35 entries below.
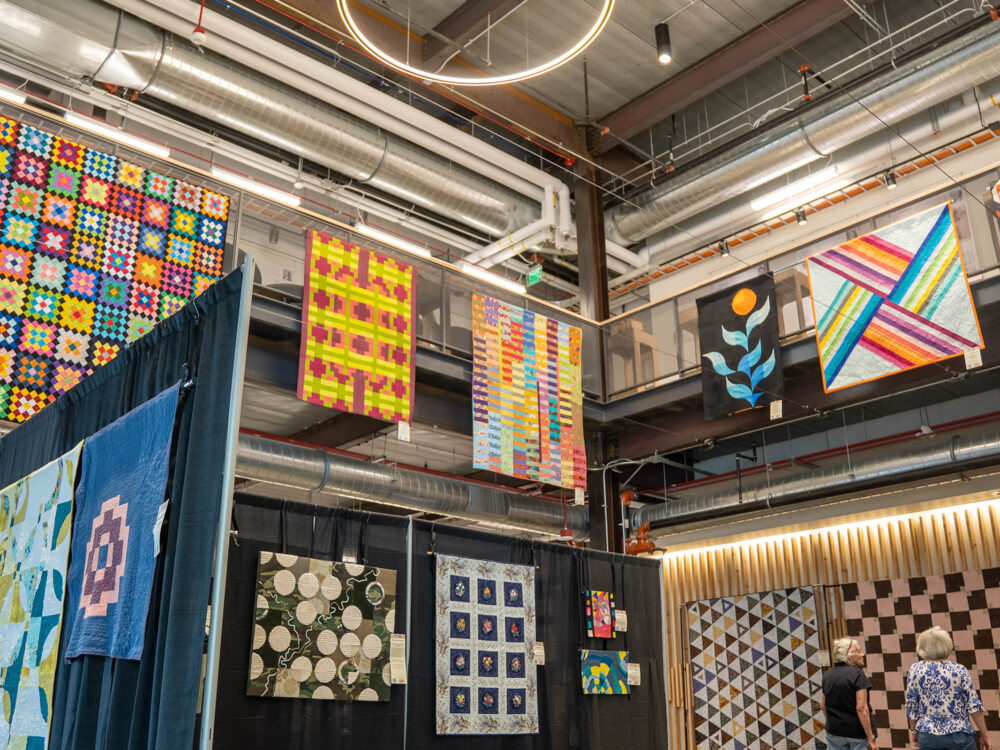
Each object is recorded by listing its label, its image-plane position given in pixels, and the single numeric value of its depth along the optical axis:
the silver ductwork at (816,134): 10.36
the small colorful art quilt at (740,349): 9.20
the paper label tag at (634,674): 7.71
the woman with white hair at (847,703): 6.68
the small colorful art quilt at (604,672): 7.31
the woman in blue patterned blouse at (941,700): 5.93
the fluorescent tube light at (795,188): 11.64
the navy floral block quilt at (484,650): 6.45
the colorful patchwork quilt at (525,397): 9.46
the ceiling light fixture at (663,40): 10.09
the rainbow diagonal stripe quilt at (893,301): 7.92
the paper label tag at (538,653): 7.03
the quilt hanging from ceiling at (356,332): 8.23
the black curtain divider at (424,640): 5.41
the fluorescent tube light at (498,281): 10.19
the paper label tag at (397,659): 6.07
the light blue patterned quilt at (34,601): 4.23
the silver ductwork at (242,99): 8.93
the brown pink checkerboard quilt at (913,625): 10.18
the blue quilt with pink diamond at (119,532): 3.56
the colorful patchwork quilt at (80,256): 7.33
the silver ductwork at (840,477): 10.30
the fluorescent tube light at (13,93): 9.26
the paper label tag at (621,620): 7.67
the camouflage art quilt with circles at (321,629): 5.47
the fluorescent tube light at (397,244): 9.18
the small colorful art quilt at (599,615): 7.48
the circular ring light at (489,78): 6.90
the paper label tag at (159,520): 3.48
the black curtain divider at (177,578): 3.16
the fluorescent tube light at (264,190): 9.91
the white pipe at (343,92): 9.60
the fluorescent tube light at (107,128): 8.21
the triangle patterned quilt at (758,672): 11.54
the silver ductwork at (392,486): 9.72
